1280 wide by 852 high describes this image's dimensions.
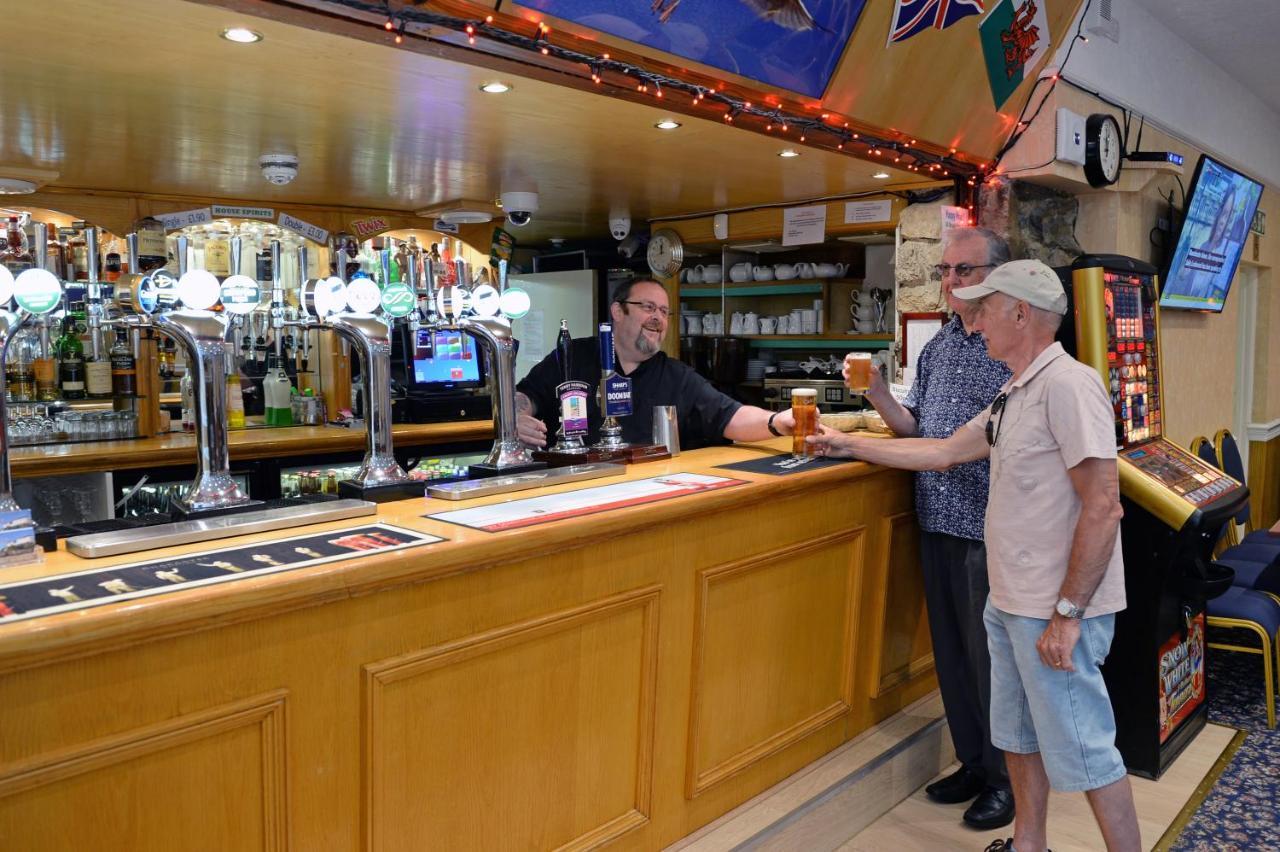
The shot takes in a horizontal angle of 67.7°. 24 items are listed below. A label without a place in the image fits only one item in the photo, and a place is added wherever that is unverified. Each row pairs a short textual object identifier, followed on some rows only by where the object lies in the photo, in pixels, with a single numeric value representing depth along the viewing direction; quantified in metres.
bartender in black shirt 3.37
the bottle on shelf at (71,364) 5.05
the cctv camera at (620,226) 6.11
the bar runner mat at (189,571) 1.41
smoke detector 4.18
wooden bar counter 1.40
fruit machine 3.17
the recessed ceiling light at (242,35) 2.47
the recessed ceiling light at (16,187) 4.38
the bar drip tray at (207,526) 1.71
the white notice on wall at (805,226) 5.37
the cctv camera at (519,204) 5.35
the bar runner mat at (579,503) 2.02
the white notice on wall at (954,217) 4.50
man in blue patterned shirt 2.89
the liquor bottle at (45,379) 4.98
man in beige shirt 2.29
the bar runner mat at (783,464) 2.79
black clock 4.32
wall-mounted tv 5.14
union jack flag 3.39
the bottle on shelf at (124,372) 5.07
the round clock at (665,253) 6.32
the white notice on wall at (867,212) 4.97
